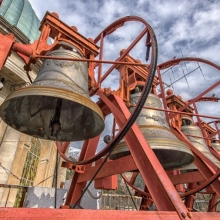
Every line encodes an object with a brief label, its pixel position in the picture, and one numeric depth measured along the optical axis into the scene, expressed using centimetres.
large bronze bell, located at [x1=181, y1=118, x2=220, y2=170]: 413
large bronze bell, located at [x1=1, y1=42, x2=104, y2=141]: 220
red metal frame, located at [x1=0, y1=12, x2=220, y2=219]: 130
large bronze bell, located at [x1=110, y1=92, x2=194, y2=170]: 245
